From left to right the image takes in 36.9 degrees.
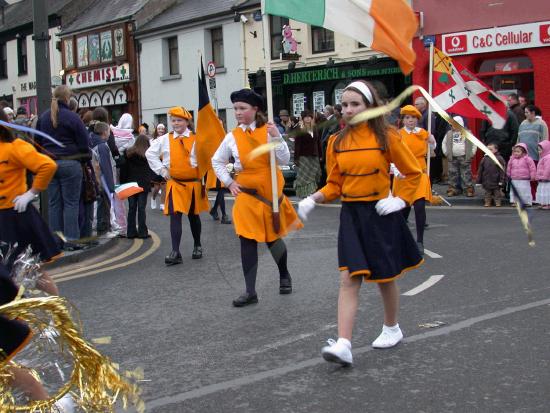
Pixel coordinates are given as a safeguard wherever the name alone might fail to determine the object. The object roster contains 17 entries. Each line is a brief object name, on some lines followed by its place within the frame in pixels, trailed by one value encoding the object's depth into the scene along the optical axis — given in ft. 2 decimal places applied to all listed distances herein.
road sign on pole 62.17
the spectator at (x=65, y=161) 32.71
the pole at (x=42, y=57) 34.37
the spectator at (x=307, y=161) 57.47
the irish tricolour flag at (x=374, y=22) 17.33
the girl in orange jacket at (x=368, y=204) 17.10
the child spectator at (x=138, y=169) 39.91
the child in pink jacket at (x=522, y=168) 47.60
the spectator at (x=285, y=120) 70.38
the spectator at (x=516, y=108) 55.52
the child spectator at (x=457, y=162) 54.39
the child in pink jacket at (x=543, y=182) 47.42
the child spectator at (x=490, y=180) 49.65
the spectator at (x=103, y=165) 36.26
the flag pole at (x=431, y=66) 34.03
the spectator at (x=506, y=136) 53.16
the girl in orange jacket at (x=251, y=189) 23.09
